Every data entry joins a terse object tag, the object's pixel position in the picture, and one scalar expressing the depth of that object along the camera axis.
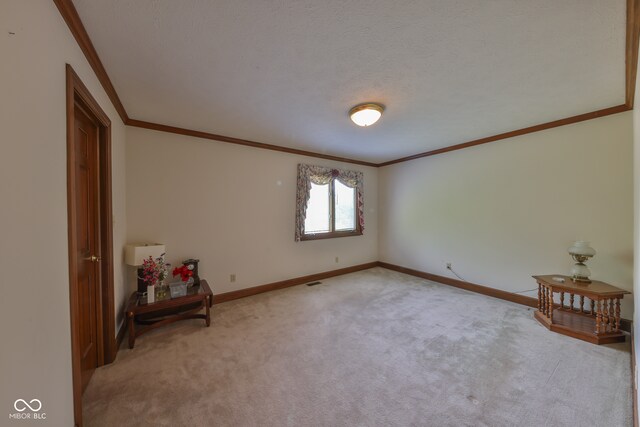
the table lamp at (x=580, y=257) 2.62
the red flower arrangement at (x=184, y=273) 2.74
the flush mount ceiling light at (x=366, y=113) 2.48
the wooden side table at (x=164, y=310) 2.38
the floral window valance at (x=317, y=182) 4.23
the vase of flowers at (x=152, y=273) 2.49
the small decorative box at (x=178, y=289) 2.66
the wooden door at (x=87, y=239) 1.78
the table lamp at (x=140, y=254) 2.56
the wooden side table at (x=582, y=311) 2.39
